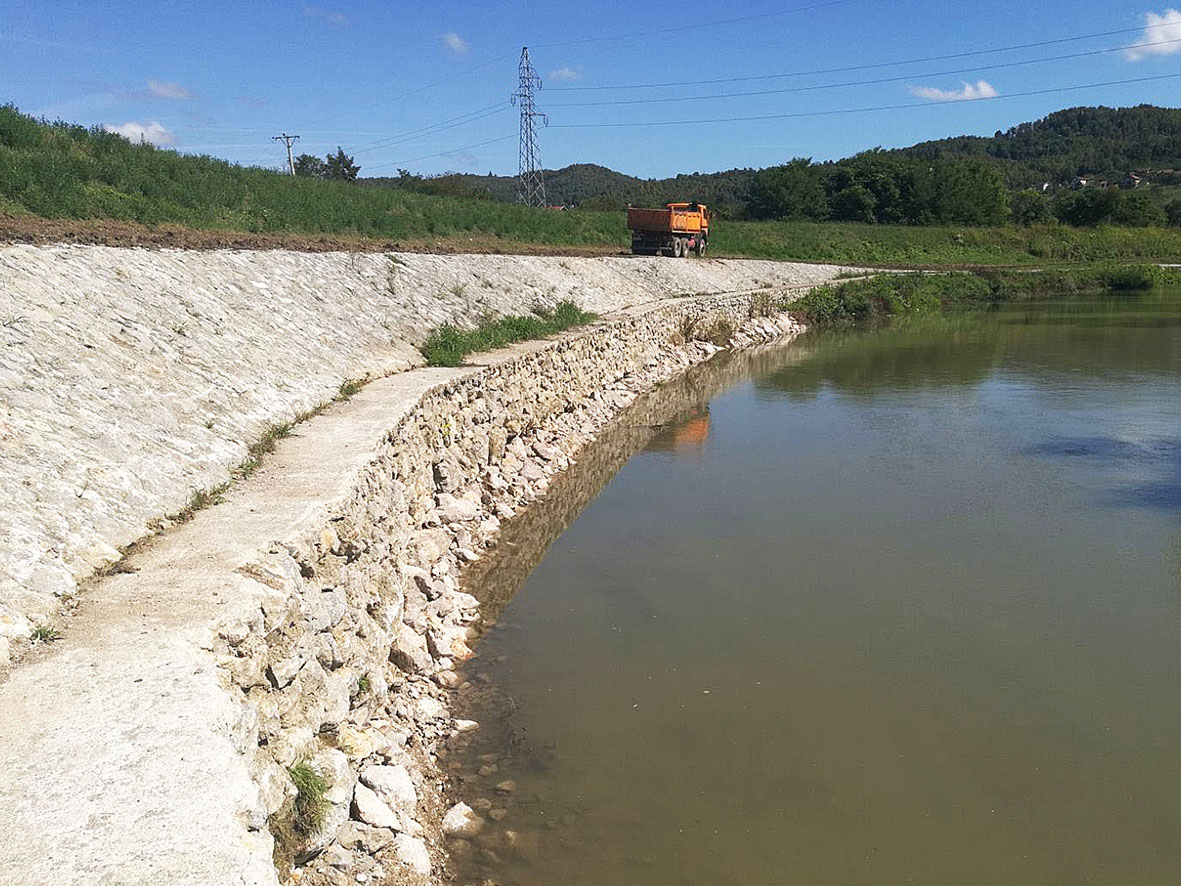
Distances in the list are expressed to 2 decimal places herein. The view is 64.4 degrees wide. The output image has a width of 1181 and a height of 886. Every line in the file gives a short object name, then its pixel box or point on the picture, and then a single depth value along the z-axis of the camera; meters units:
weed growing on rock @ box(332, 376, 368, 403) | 11.24
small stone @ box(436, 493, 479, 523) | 10.73
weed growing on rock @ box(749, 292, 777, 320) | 33.03
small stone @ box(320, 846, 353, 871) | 4.51
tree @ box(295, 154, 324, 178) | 60.07
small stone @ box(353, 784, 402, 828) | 5.07
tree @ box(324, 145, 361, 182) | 60.09
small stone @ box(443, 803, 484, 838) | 5.66
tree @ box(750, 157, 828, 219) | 65.69
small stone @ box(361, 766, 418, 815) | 5.44
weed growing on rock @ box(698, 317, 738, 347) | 28.84
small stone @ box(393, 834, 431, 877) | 5.02
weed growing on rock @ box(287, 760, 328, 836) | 4.41
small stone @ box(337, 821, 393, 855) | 4.79
